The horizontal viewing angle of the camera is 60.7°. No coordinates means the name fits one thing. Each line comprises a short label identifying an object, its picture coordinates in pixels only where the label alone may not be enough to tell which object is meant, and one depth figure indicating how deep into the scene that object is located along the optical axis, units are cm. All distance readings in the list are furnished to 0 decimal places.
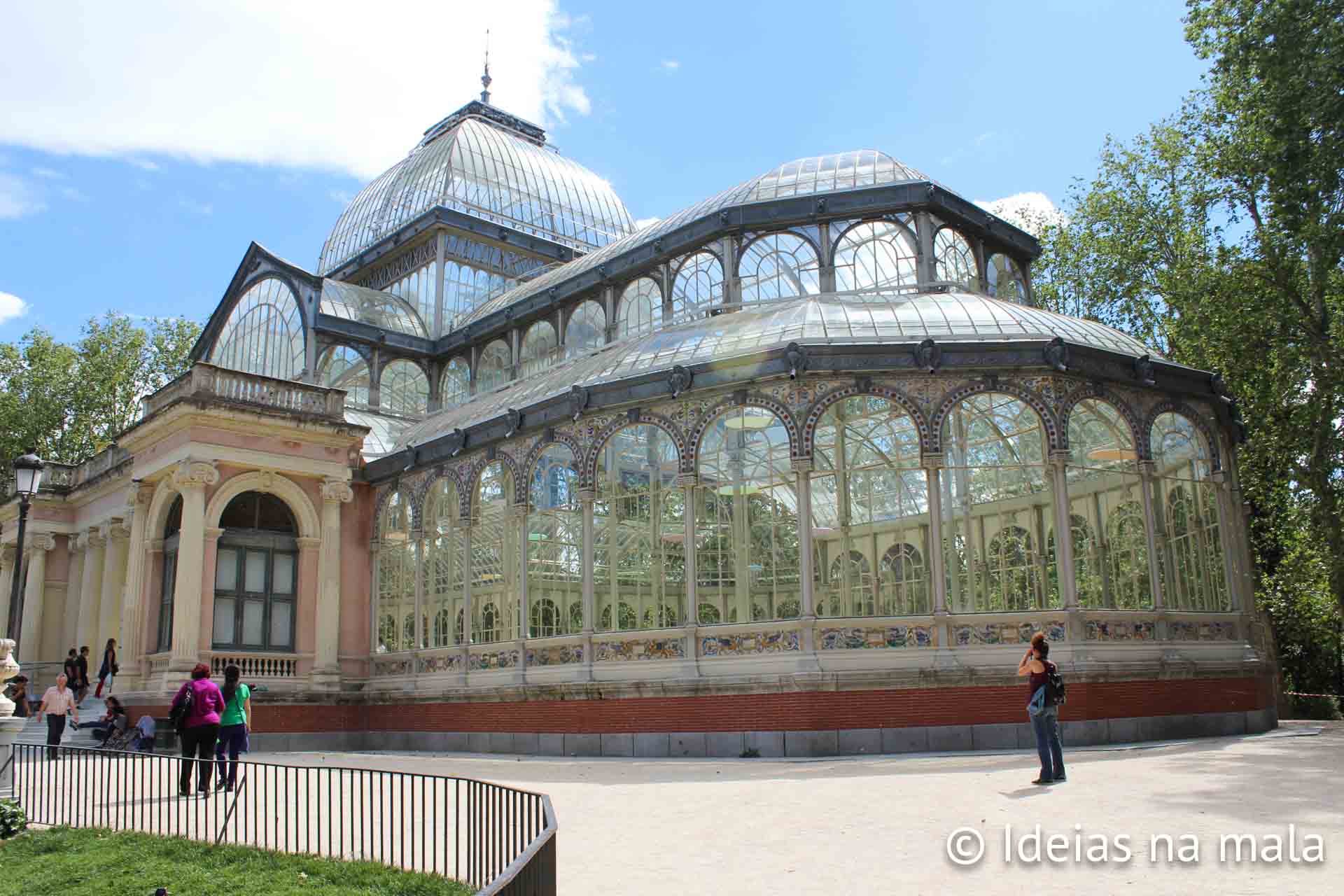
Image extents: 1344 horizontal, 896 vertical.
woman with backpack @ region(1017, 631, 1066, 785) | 1127
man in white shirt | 1795
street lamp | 1658
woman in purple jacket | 1362
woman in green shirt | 1402
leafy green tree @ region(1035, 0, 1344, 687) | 1961
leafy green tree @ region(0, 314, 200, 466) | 4031
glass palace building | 1706
